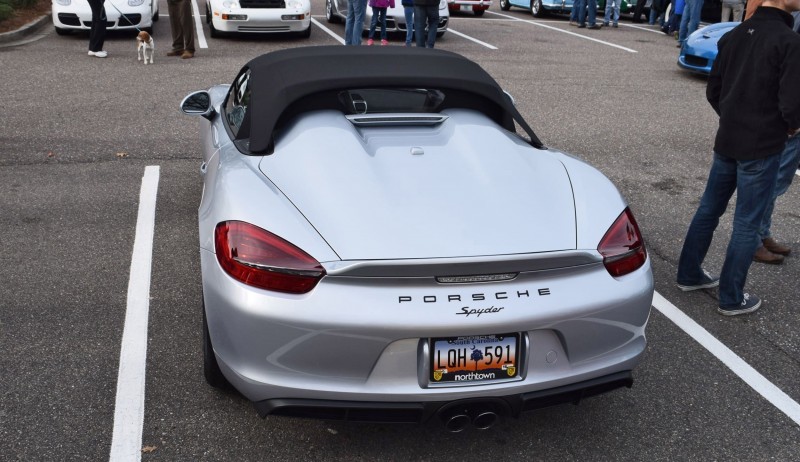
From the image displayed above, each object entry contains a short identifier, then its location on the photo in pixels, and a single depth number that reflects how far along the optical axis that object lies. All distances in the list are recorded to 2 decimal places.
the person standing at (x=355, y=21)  12.17
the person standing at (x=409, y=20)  12.59
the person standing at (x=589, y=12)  17.20
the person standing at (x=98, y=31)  11.05
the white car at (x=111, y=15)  12.31
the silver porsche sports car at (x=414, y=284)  2.75
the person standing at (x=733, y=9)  14.22
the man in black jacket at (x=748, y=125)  4.02
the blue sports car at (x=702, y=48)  11.20
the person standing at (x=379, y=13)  12.40
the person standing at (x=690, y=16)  14.23
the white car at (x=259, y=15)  12.88
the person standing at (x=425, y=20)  11.83
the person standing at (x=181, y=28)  11.26
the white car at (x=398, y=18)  13.72
